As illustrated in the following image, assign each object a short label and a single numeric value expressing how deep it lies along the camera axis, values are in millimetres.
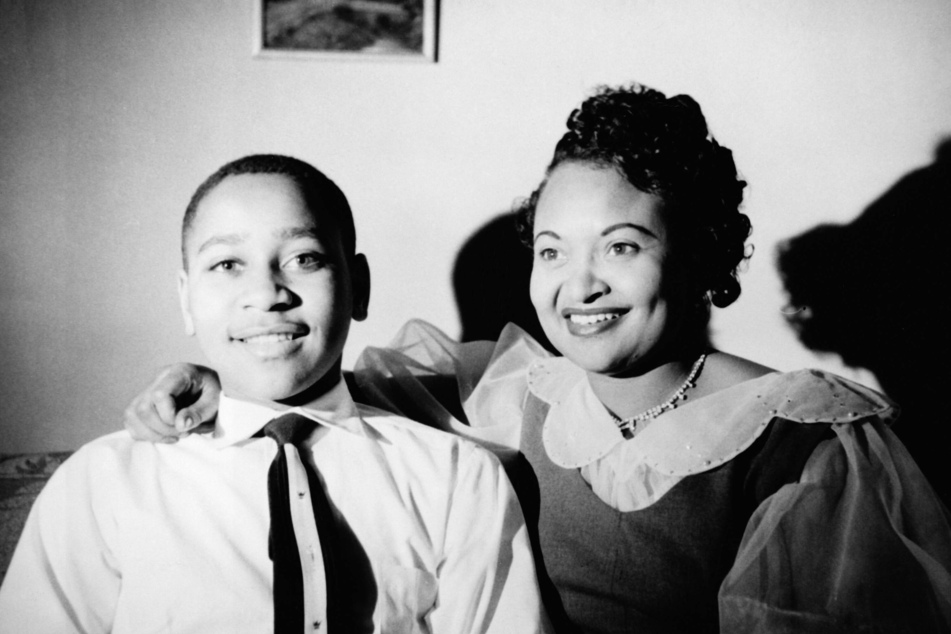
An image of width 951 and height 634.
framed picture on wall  1376
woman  918
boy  911
